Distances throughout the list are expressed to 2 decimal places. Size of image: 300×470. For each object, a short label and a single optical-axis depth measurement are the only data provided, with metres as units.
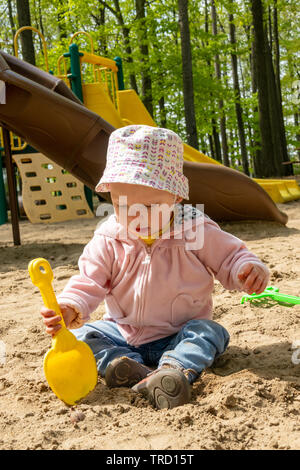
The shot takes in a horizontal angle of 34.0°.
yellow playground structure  6.31
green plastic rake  2.13
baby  1.56
